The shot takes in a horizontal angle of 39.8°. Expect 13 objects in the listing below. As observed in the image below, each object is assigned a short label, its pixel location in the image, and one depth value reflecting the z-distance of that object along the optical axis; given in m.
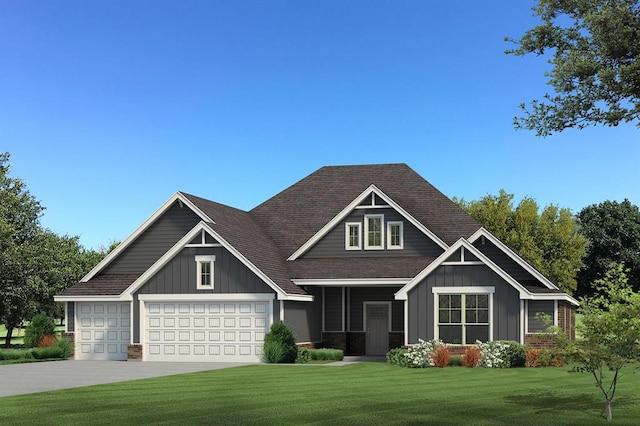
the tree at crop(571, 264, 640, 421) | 17.17
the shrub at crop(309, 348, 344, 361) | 34.78
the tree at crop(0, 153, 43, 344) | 52.88
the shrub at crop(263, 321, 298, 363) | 33.88
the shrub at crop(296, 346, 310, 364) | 34.22
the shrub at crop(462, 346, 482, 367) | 31.59
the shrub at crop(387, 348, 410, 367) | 32.31
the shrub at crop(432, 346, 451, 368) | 31.77
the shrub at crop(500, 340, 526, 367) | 31.84
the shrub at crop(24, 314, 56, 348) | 39.91
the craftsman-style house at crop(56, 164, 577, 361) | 34.12
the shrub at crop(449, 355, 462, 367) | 32.22
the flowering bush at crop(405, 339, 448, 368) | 32.03
